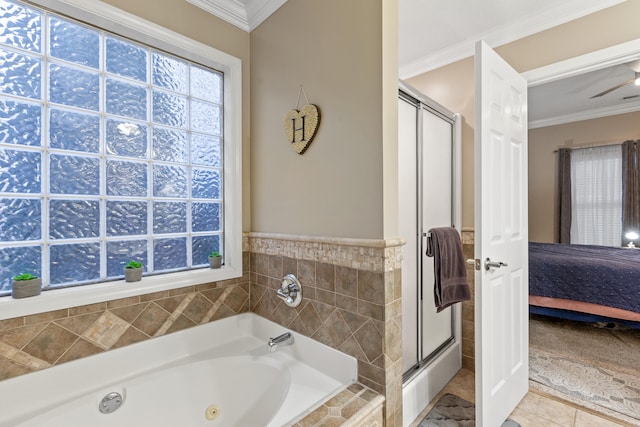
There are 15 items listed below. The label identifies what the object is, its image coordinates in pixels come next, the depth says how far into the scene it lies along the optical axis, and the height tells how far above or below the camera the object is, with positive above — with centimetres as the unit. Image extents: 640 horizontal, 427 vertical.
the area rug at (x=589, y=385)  184 -120
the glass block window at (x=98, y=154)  131 +30
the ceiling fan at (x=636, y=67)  259 +126
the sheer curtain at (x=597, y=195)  458 +23
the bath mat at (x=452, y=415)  168 -118
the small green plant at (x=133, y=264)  154 -27
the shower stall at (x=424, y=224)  176 -9
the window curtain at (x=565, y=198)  489 +20
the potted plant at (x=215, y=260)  185 -30
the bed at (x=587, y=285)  275 -73
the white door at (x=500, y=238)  152 -15
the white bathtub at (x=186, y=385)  124 -80
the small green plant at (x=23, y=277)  125 -27
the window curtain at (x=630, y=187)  438 +34
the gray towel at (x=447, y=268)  182 -35
